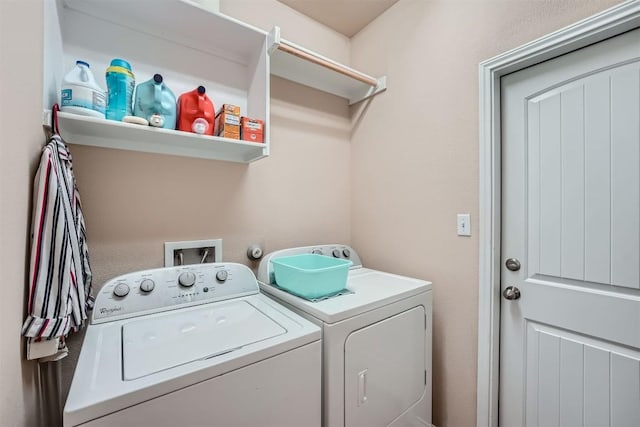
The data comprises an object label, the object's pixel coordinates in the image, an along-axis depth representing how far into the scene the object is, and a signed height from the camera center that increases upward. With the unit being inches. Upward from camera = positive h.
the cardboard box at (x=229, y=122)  55.4 +18.4
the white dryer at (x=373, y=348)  44.4 -24.4
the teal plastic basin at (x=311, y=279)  51.2 -12.8
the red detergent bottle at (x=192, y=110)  53.3 +19.8
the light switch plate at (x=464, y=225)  60.4 -2.5
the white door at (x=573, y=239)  44.2 -4.5
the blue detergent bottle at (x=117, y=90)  47.0 +21.0
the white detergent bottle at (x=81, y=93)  41.5 +18.0
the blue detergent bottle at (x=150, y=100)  50.5 +20.6
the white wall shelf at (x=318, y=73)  63.0 +37.5
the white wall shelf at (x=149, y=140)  44.2 +14.0
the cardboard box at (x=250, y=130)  57.1 +17.2
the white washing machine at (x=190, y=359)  29.4 -18.2
